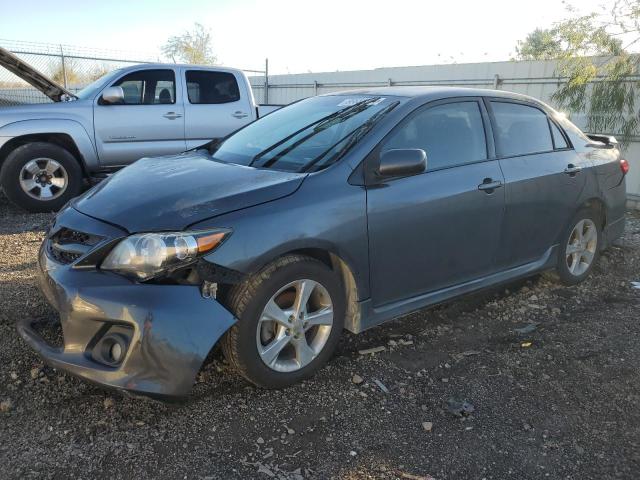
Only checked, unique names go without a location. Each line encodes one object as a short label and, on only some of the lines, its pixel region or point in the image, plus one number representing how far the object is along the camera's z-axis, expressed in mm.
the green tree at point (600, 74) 7906
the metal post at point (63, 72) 13633
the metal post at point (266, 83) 17328
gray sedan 2594
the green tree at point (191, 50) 34656
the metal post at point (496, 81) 9945
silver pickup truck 6617
